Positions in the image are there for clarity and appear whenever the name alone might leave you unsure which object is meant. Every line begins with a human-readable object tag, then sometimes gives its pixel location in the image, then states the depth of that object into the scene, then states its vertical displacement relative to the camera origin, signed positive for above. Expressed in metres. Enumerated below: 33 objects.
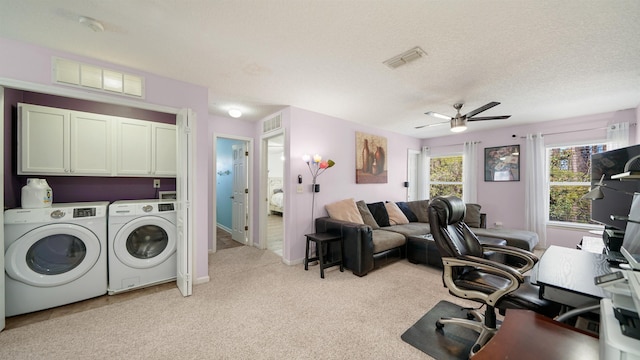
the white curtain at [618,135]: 3.56 +0.67
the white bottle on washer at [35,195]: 2.21 -0.14
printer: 0.70 -0.49
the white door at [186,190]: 2.53 -0.11
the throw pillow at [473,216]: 4.44 -0.71
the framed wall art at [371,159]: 4.59 +0.43
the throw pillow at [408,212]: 4.95 -0.70
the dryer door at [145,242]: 2.60 -0.73
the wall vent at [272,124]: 3.80 +0.96
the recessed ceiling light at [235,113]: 3.64 +1.07
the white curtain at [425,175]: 6.03 +0.11
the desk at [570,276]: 1.24 -0.59
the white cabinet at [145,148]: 2.93 +0.42
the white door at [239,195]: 4.58 -0.31
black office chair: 1.60 -0.77
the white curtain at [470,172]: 5.15 +0.15
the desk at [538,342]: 0.92 -0.69
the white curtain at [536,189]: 4.30 -0.19
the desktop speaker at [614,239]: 1.94 -0.52
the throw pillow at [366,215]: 4.15 -0.65
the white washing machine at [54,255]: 2.11 -0.74
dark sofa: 3.16 -0.89
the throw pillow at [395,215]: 4.57 -0.71
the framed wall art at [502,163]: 4.68 +0.33
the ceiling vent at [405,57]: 2.10 +1.15
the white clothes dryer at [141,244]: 2.57 -0.75
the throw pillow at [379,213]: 4.43 -0.65
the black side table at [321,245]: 3.15 -0.94
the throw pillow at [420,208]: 4.96 -0.63
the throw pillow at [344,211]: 3.83 -0.53
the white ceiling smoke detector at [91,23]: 1.71 +1.18
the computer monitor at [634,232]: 1.42 -0.35
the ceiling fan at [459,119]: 3.13 +0.82
